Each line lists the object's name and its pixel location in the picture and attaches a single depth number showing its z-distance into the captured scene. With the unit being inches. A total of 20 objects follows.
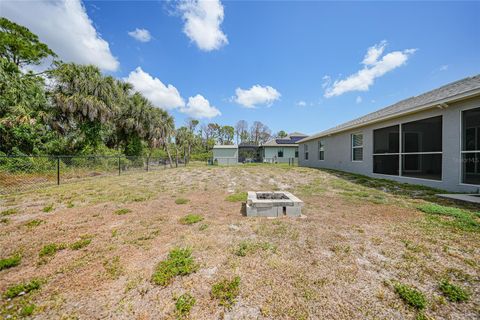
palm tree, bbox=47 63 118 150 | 457.1
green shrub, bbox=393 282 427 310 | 62.4
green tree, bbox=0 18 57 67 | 561.3
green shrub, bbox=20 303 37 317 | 61.7
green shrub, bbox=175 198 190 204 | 199.6
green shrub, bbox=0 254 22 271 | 88.9
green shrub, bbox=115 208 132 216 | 165.8
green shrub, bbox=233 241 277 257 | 97.3
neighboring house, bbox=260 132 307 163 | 922.7
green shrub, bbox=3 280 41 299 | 70.6
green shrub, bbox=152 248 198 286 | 78.0
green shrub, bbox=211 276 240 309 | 65.6
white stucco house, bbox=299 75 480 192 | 210.8
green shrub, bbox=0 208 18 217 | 163.5
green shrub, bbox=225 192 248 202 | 208.4
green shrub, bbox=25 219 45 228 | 139.6
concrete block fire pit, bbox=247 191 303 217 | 150.9
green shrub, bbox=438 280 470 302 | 64.6
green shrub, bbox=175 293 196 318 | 61.1
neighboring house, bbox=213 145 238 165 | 885.2
